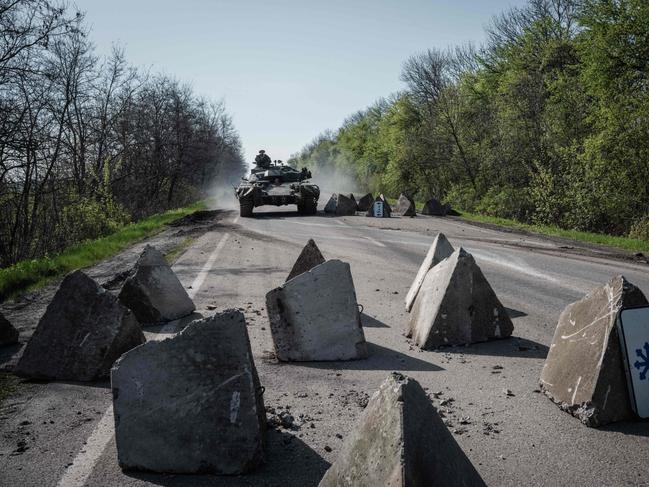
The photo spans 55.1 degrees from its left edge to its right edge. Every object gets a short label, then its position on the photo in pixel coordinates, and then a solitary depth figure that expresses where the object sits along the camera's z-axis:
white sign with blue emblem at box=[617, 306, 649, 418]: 4.28
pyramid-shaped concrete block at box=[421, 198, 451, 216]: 28.45
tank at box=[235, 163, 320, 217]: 26.72
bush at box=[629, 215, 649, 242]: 18.73
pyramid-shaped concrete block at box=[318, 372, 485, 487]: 2.63
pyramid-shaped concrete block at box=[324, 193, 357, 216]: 28.23
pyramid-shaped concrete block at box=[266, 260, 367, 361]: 5.97
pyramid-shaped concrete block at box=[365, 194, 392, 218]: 26.77
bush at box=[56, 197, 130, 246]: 18.42
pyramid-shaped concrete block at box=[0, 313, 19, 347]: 6.52
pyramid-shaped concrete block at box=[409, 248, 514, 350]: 6.34
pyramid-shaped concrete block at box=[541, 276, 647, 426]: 4.28
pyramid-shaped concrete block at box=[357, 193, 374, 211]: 31.66
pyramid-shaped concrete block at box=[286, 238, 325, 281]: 7.94
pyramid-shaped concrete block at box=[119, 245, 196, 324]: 7.46
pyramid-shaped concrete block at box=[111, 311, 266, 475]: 3.66
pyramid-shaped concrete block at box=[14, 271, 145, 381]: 5.42
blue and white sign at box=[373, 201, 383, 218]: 26.77
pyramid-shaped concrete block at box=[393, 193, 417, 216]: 27.27
